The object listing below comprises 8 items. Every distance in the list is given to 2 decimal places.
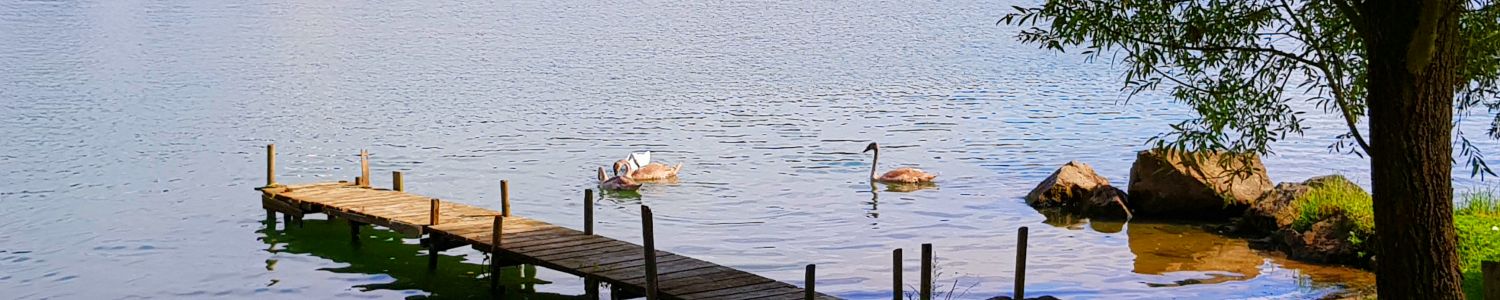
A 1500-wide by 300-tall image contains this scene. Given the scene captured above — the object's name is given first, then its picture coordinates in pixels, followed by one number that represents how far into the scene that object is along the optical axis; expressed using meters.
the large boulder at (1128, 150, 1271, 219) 23.70
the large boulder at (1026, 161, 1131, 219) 24.81
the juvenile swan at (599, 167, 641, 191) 28.39
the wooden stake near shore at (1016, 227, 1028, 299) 15.32
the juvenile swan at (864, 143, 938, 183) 28.44
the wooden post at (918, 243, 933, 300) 14.77
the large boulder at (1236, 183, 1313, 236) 22.36
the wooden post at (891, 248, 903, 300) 15.10
